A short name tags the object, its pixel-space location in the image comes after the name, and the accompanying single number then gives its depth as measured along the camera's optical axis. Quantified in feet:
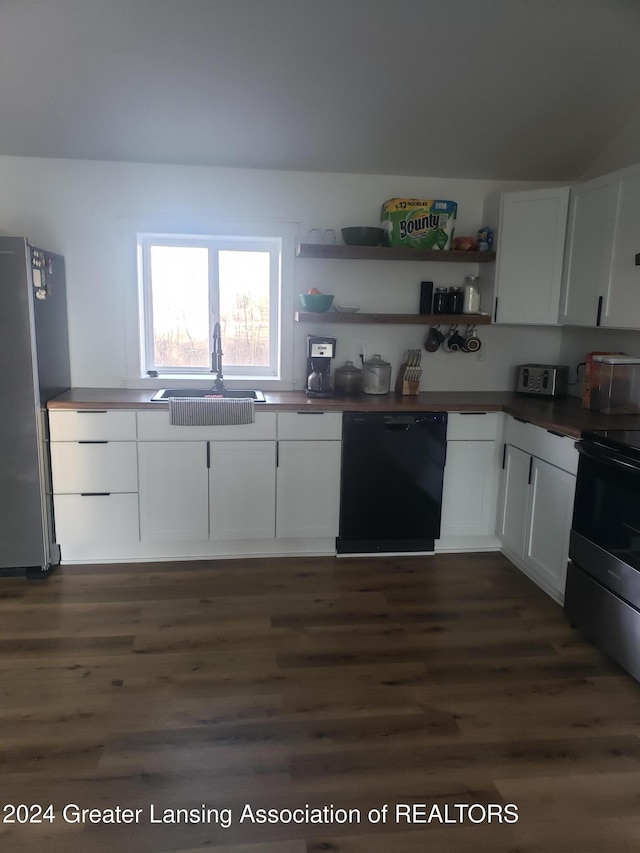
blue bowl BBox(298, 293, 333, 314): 11.68
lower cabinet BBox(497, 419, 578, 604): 9.43
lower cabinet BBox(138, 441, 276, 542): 10.82
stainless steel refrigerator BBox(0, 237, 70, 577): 9.44
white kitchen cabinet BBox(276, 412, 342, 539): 11.03
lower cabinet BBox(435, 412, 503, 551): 11.45
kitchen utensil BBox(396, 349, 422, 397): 12.12
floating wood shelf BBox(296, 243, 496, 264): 11.51
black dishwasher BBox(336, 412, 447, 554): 11.07
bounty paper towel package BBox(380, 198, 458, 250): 11.70
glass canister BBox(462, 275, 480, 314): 12.18
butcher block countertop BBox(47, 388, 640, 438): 9.84
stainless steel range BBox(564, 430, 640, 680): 7.61
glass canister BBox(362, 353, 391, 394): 11.94
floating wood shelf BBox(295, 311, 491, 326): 11.72
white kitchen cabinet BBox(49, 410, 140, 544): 10.51
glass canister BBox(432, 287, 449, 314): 12.23
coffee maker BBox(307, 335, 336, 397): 11.62
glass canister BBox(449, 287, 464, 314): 12.24
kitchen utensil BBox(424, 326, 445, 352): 12.59
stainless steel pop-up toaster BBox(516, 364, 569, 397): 12.06
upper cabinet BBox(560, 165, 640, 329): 9.62
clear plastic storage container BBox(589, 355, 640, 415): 10.25
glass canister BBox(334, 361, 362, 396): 11.93
